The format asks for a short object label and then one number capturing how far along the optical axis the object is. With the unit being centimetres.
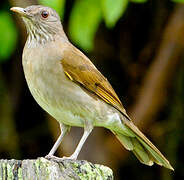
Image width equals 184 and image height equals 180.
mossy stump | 627
